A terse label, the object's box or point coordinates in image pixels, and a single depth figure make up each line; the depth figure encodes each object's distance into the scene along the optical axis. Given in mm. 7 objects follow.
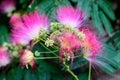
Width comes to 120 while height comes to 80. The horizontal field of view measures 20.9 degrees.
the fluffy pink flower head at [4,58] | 544
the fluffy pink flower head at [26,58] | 465
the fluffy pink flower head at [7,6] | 744
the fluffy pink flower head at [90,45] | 457
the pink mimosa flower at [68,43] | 448
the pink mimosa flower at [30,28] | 466
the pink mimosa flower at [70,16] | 467
